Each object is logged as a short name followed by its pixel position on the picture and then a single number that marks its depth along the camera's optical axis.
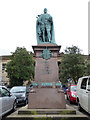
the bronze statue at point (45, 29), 5.45
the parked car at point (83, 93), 4.55
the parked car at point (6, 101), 4.55
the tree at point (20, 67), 20.63
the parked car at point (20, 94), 7.01
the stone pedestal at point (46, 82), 4.49
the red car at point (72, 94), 7.76
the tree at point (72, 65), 16.69
